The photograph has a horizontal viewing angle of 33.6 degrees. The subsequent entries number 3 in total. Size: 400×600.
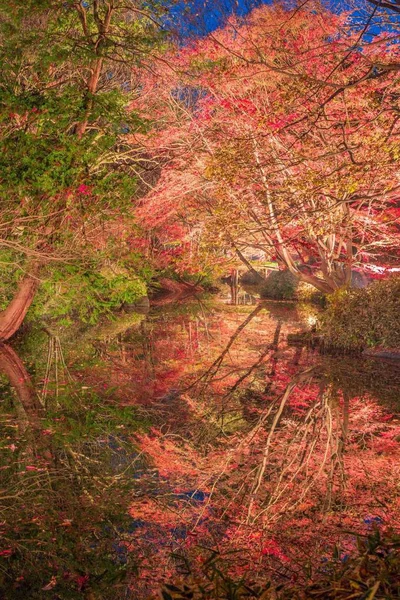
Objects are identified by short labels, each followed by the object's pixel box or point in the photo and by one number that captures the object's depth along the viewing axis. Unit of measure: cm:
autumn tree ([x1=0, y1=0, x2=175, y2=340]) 1187
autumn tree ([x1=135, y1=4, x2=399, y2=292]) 1099
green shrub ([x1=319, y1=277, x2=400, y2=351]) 1493
